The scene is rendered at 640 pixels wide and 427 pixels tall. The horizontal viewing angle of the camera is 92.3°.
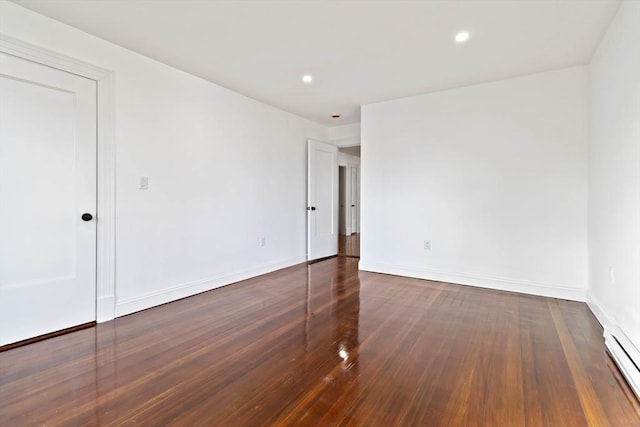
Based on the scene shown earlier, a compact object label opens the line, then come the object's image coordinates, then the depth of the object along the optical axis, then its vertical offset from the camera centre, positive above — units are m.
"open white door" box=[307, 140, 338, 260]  5.18 +0.19
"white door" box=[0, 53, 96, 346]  2.21 +0.09
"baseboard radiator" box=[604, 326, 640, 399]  1.73 -0.89
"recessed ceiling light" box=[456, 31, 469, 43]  2.54 +1.48
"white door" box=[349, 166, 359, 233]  8.78 +0.37
